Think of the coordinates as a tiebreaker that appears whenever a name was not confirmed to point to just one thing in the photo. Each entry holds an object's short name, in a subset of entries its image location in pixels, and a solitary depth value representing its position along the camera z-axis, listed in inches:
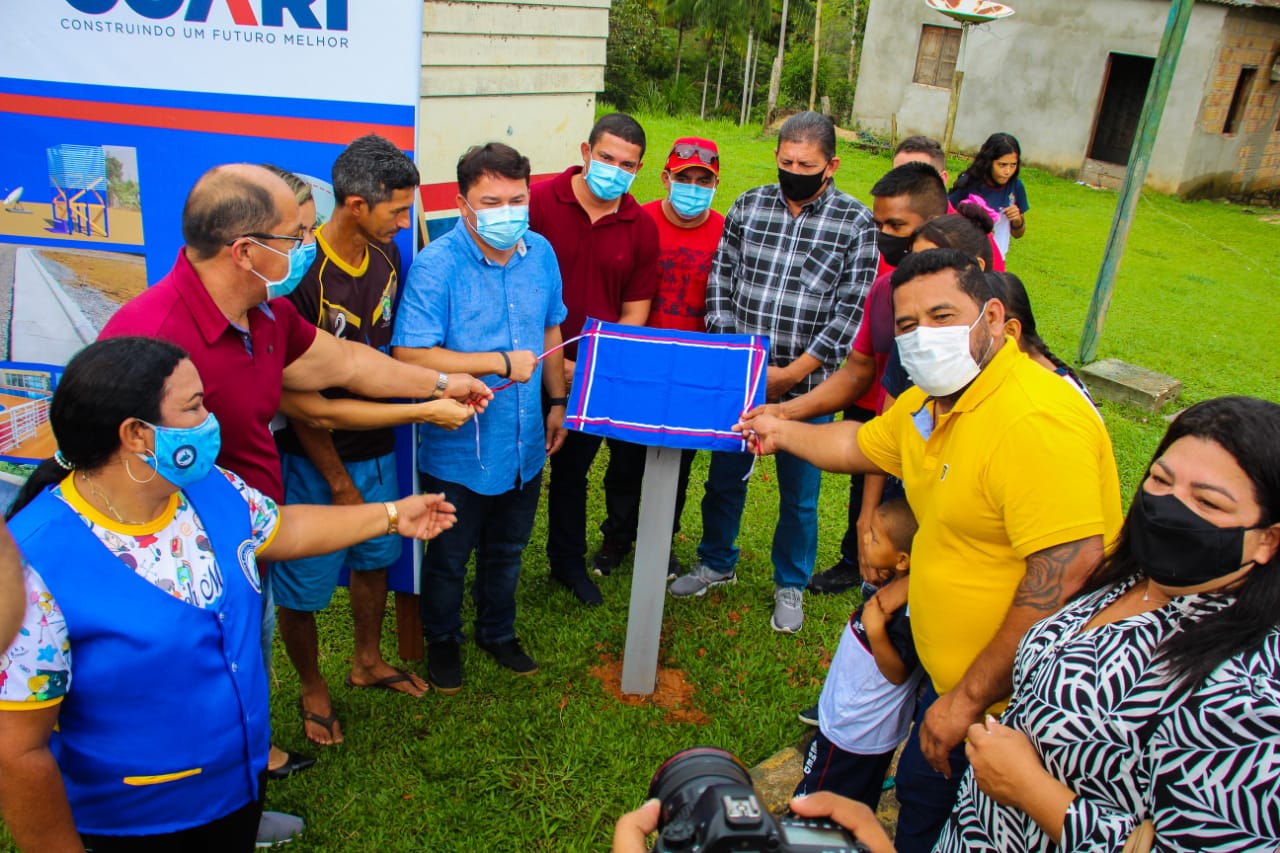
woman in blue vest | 71.0
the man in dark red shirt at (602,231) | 152.2
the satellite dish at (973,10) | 439.5
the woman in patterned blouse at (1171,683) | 59.7
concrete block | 281.4
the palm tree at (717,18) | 984.9
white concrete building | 594.9
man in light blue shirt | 127.6
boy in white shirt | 104.0
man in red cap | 162.4
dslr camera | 56.8
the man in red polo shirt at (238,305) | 94.1
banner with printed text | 124.6
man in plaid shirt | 156.6
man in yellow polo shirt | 85.2
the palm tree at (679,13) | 1023.4
